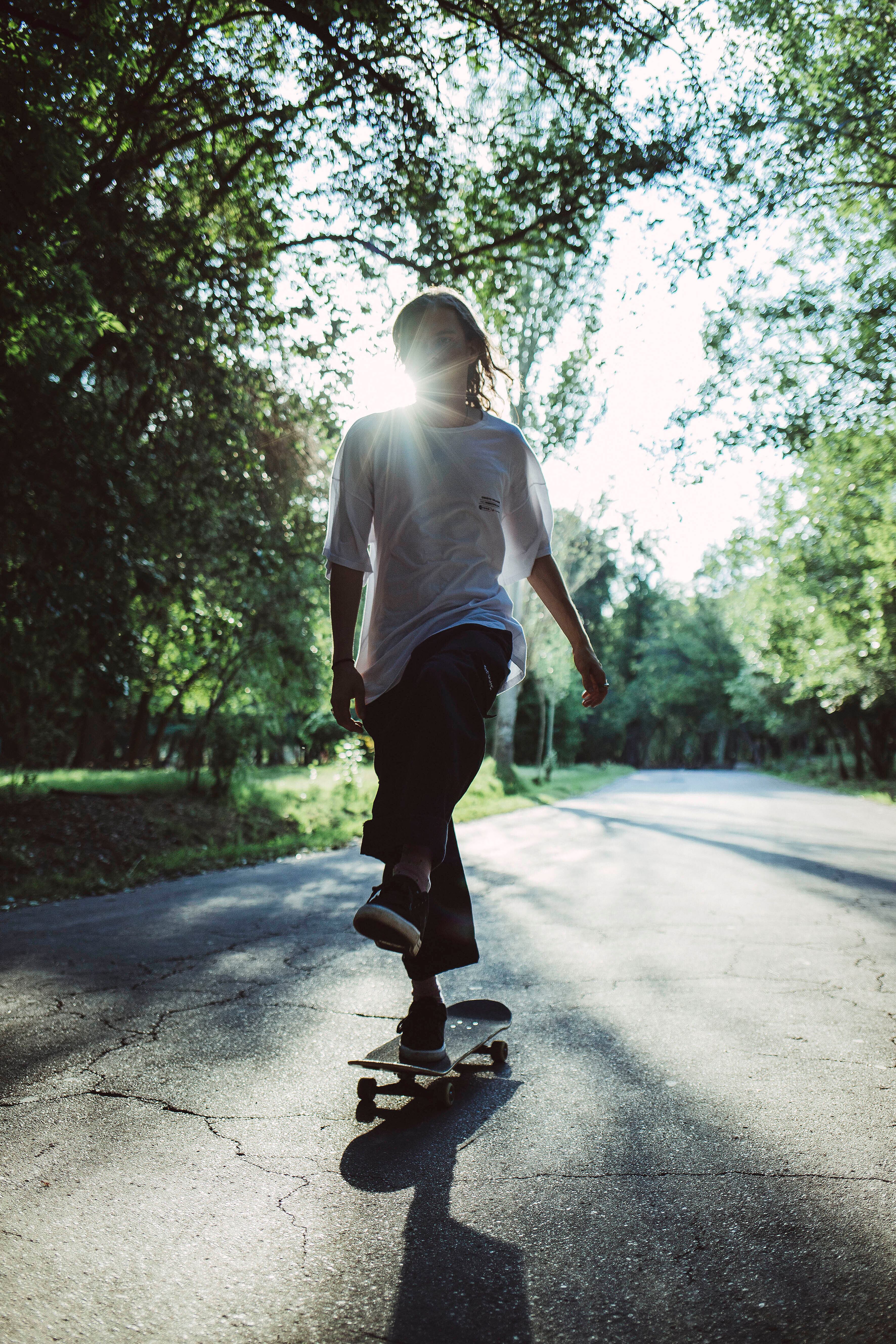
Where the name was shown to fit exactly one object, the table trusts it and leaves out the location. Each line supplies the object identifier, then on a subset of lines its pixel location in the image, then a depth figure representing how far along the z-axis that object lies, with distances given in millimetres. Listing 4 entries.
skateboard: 2531
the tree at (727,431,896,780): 21609
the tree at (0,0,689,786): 6602
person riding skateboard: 2477
